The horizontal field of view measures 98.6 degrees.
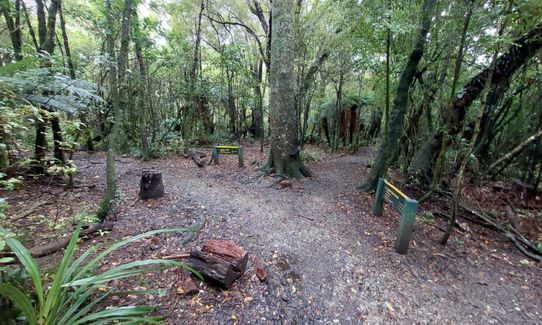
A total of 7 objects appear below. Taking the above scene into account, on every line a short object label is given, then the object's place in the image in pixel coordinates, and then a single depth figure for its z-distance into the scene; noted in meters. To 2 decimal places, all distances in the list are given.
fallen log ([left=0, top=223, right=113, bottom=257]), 2.65
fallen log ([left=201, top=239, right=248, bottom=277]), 2.47
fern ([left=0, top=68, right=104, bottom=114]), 2.66
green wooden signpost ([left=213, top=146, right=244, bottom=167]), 7.12
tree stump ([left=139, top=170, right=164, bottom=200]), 4.38
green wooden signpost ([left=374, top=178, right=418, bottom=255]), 3.21
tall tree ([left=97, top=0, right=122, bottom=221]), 3.34
